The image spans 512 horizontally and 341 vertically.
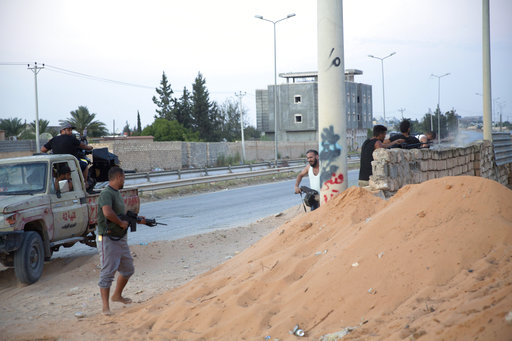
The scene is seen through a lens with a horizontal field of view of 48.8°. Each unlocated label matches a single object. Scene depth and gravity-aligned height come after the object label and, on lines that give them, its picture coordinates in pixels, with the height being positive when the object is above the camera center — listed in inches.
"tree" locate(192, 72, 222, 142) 3358.8 +206.7
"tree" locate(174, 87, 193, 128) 3405.5 +214.1
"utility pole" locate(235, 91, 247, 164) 2163.9 -24.2
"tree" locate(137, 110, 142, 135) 3860.7 +165.7
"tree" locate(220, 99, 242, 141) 3823.8 +185.3
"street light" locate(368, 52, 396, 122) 2337.4 +166.4
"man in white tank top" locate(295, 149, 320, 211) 388.2 -18.9
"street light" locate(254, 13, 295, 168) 1731.3 +379.1
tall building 3299.7 +209.4
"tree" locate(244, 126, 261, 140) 4017.5 +90.8
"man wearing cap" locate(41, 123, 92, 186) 415.2 +5.3
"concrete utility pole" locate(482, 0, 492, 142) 711.1 +75.5
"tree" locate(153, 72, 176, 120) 3494.1 +305.3
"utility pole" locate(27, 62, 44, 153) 1694.9 +234.6
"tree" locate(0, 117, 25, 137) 2389.3 +117.7
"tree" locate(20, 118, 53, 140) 2418.7 +94.4
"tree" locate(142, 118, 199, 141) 2736.2 +80.5
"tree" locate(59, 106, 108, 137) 2509.0 +138.1
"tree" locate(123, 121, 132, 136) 4468.3 +173.4
